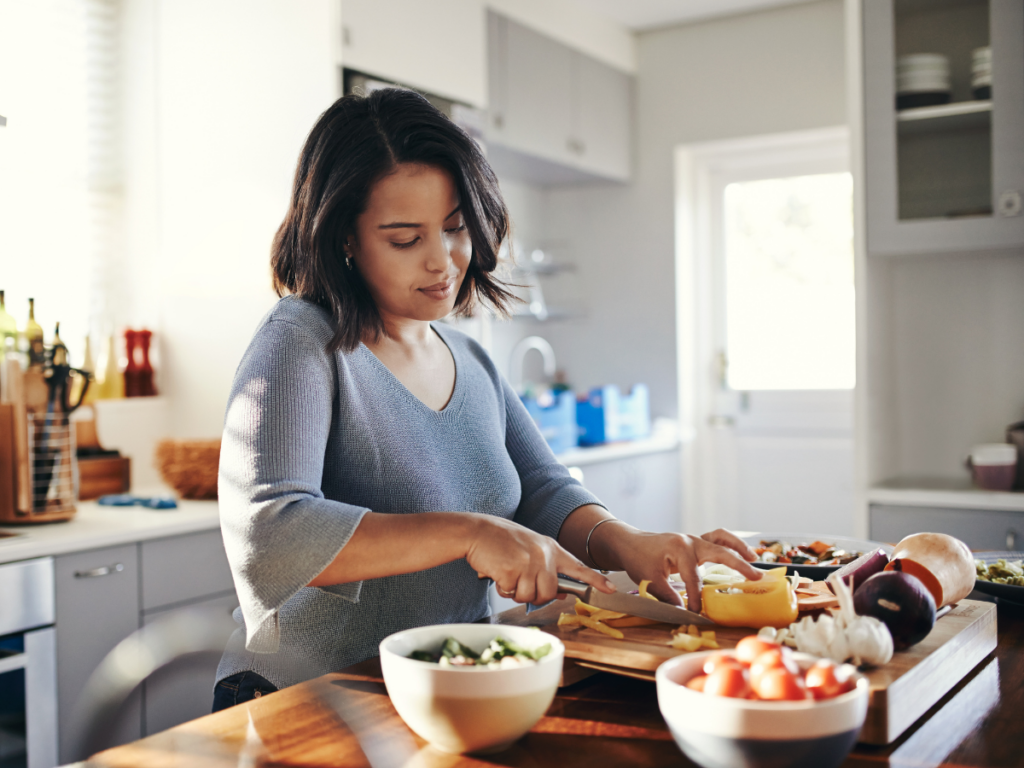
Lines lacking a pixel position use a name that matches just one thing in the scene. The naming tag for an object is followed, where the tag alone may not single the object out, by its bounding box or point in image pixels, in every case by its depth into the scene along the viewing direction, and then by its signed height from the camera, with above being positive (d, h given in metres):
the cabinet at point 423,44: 2.74 +1.05
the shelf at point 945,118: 2.66 +0.71
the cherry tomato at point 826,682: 0.64 -0.22
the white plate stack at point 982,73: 2.64 +0.83
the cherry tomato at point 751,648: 0.68 -0.21
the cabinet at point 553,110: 3.52 +1.08
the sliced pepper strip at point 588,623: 0.95 -0.27
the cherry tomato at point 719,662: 0.68 -0.22
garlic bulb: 0.79 -0.23
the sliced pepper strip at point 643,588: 1.04 -0.24
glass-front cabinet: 2.61 +0.69
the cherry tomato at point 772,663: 0.65 -0.21
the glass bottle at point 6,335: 2.39 +0.13
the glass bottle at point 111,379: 2.95 +0.01
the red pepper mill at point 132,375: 2.94 +0.02
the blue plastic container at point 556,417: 3.50 -0.17
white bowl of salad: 0.70 -0.24
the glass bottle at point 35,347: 2.18 +0.09
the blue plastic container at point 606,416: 3.79 -0.19
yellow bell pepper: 0.94 -0.24
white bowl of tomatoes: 0.62 -0.23
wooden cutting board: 0.76 -0.27
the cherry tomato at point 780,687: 0.64 -0.22
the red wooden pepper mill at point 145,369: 2.96 +0.04
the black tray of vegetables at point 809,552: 1.22 -0.27
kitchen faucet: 4.37 +0.08
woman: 0.96 -0.08
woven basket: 2.47 -0.23
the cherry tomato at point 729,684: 0.65 -0.22
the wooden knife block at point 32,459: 2.09 -0.17
